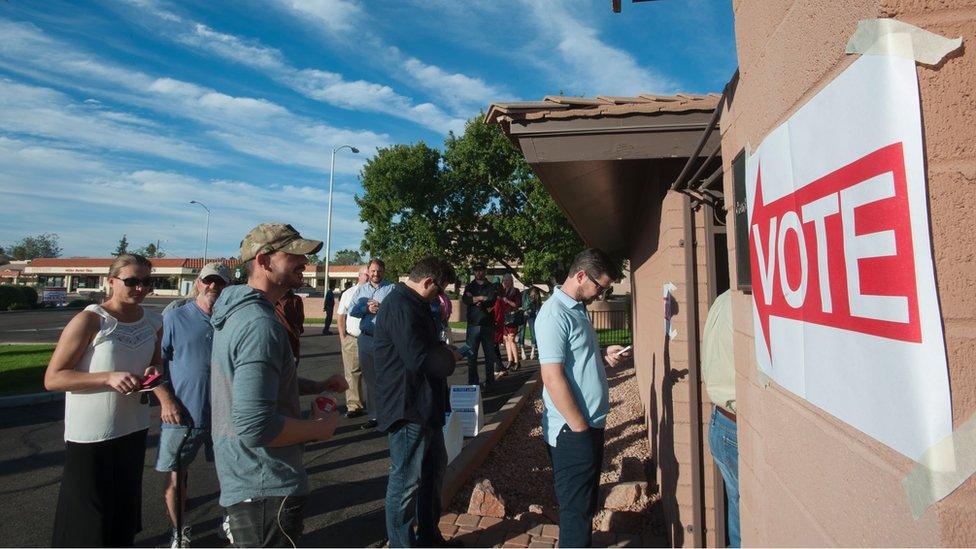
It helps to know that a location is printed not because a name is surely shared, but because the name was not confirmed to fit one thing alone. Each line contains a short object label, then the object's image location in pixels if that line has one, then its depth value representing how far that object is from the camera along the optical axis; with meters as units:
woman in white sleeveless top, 2.76
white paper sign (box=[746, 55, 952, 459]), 0.87
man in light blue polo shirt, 2.91
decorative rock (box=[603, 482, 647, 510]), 4.17
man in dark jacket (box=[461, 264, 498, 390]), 8.66
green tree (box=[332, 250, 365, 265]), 126.24
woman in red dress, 10.50
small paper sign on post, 5.71
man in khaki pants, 6.68
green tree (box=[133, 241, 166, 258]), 86.20
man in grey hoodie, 2.03
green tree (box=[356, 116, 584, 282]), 23.55
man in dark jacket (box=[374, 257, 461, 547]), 3.17
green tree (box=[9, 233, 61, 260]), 105.62
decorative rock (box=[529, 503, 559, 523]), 3.91
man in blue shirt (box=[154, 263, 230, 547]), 3.36
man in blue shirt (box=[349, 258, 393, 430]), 5.85
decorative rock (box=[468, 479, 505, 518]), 3.88
